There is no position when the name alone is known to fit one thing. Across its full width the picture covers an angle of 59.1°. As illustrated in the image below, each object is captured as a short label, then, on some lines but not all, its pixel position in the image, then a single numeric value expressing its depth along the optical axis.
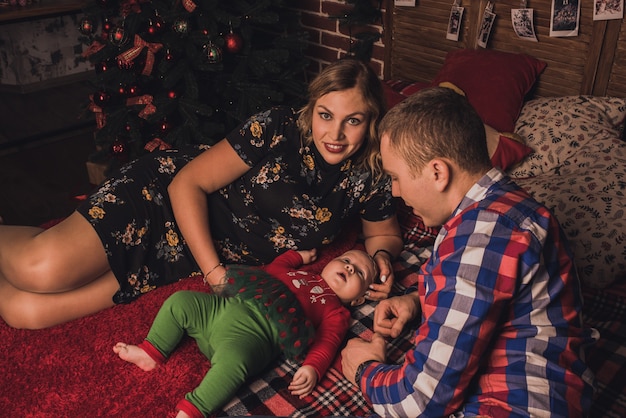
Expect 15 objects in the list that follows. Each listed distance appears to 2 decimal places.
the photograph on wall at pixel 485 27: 2.58
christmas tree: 2.78
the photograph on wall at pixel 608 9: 2.16
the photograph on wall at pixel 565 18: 2.30
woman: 1.78
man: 1.04
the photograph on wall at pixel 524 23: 2.42
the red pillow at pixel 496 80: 2.32
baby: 1.50
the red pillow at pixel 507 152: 2.15
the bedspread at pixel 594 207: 1.75
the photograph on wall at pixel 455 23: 2.73
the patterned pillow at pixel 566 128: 2.10
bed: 1.54
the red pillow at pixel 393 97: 2.47
